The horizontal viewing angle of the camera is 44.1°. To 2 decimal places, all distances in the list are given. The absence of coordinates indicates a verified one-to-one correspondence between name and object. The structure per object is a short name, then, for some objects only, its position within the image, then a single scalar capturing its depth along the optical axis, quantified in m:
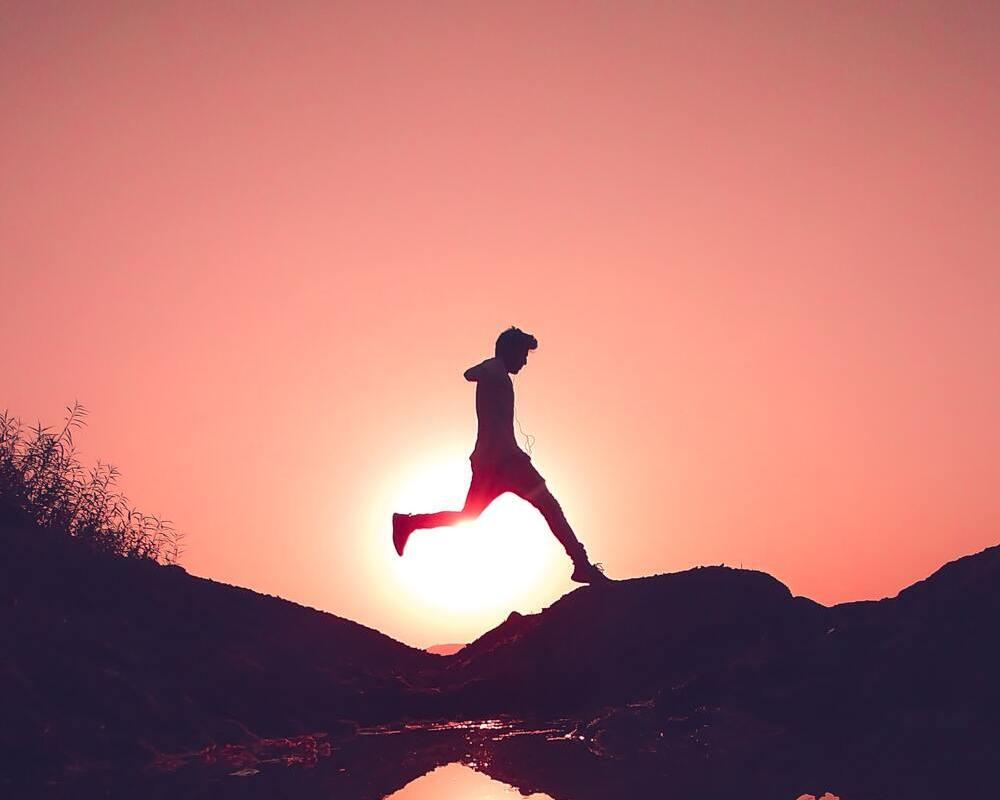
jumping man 11.87
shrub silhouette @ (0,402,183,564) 13.31
